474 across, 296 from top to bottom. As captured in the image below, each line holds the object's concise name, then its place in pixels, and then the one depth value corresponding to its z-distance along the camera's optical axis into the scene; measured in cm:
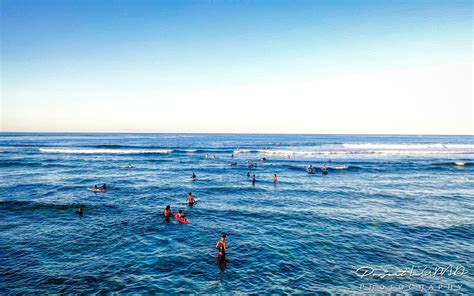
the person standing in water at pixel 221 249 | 1675
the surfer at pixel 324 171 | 4968
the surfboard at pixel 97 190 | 3469
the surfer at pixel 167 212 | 2421
